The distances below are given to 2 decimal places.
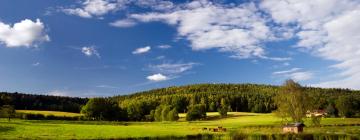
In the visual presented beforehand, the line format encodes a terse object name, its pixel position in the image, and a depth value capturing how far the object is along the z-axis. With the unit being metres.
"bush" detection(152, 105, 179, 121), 181.88
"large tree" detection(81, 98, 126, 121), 166.62
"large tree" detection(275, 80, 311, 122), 121.56
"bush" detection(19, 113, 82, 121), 144.80
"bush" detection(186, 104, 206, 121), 183.88
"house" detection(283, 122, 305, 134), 97.62
